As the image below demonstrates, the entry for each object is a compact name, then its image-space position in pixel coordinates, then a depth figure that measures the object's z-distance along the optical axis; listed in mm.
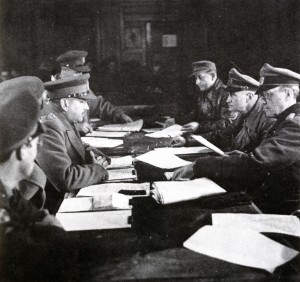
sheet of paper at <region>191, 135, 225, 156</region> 2660
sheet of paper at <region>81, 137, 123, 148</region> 3540
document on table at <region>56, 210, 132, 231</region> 1711
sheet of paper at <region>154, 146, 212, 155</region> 3068
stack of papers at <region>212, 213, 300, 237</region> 1642
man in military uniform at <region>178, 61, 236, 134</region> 4773
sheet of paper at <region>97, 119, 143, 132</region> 4441
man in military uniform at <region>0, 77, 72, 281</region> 1290
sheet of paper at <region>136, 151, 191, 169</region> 2684
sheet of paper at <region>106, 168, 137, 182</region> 2449
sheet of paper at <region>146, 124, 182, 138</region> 3990
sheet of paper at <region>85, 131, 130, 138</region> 4052
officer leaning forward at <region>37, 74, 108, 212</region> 2365
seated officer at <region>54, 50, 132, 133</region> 4512
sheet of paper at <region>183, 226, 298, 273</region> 1373
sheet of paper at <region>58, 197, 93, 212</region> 1919
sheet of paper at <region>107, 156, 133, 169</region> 2758
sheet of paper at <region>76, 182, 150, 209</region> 1976
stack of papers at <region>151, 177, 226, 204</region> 1994
